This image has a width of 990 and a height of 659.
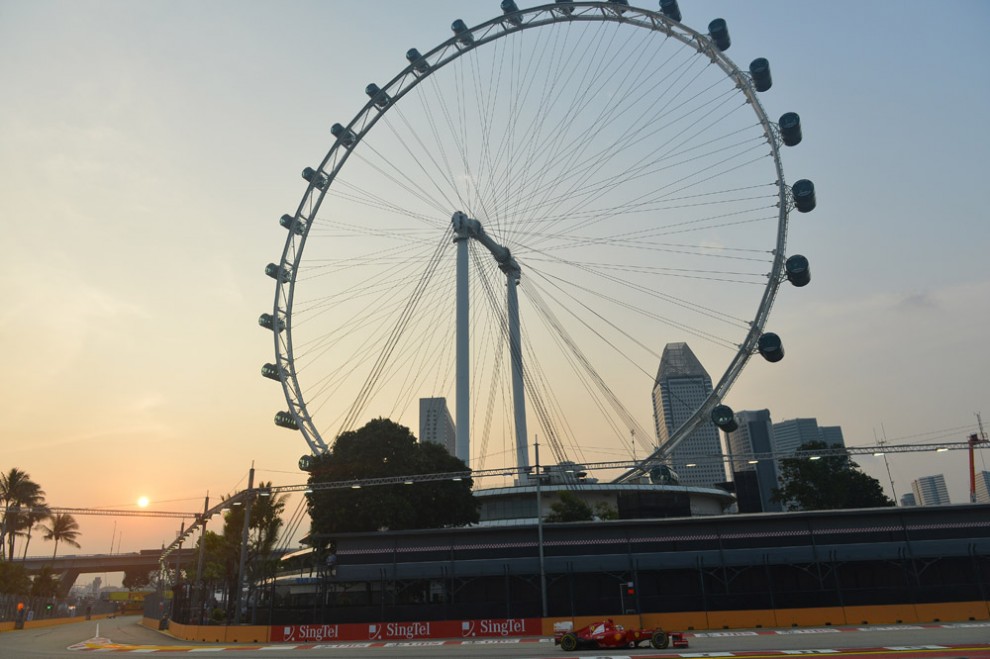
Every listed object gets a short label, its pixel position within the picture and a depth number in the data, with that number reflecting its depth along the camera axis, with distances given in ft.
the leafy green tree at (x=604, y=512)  236.84
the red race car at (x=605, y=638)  89.71
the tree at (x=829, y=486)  245.45
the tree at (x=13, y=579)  226.17
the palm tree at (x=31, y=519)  299.58
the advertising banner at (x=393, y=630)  129.18
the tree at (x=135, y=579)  493.97
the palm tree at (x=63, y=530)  355.56
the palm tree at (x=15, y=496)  290.97
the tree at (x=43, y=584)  271.08
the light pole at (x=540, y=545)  129.18
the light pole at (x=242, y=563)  138.82
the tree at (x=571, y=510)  218.38
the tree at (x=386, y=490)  167.22
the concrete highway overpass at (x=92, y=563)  387.14
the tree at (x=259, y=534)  213.05
